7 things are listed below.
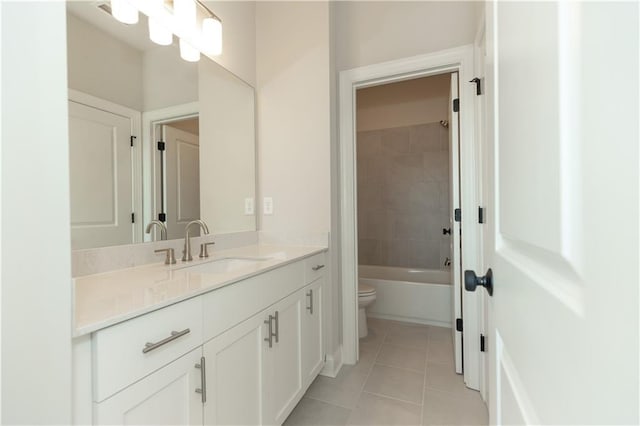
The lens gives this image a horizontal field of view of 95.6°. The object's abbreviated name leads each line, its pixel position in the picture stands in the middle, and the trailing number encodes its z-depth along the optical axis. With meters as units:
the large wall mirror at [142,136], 1.15
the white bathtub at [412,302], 2.69
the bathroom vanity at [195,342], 0.66
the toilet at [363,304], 2.45
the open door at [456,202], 1.87
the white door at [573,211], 0.21
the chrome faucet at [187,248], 1.47
